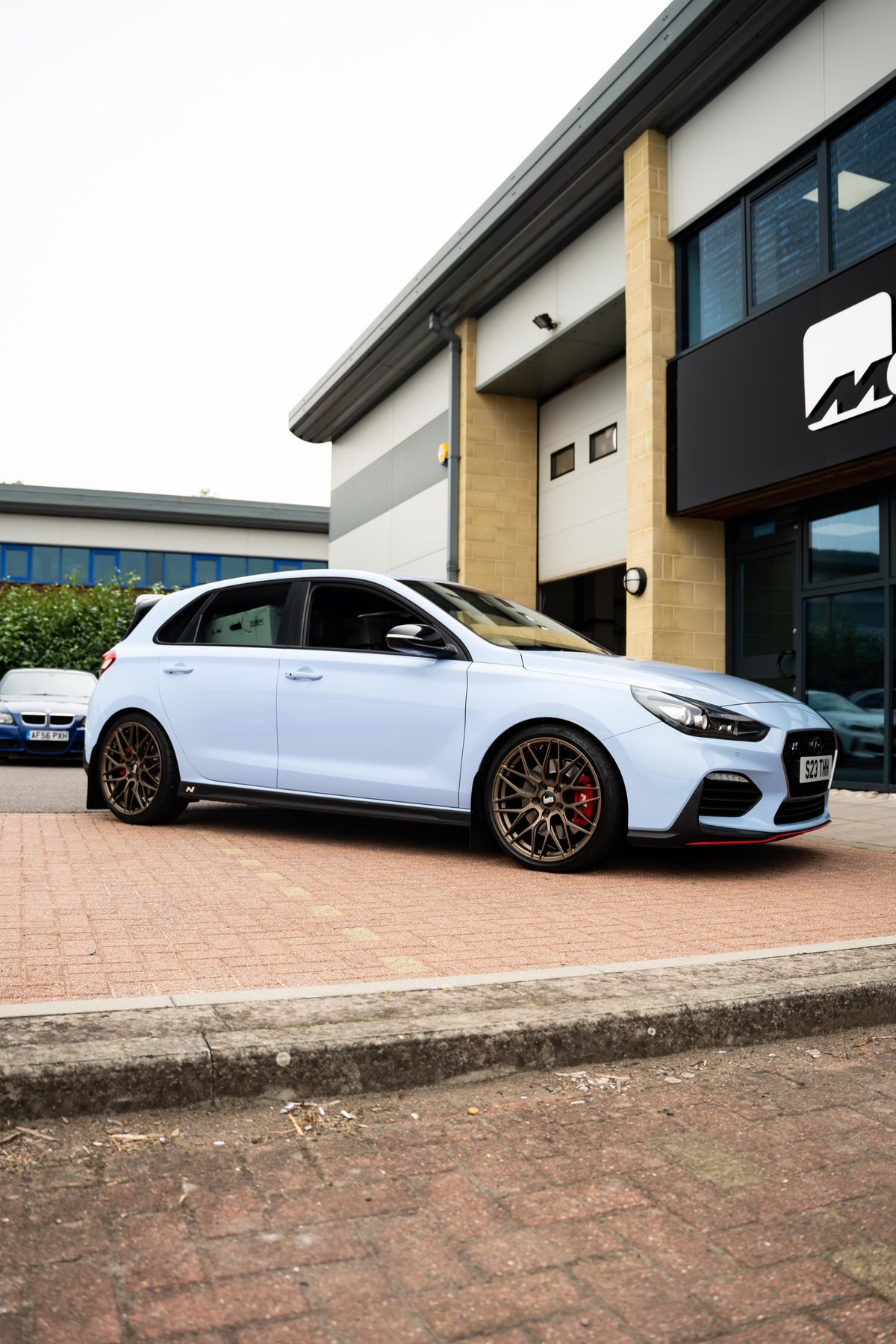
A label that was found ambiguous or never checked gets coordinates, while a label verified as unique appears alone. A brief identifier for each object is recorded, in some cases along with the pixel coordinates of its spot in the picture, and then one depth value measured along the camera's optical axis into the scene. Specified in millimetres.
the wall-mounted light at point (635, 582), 13297
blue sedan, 14680
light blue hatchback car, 5676
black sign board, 10062
